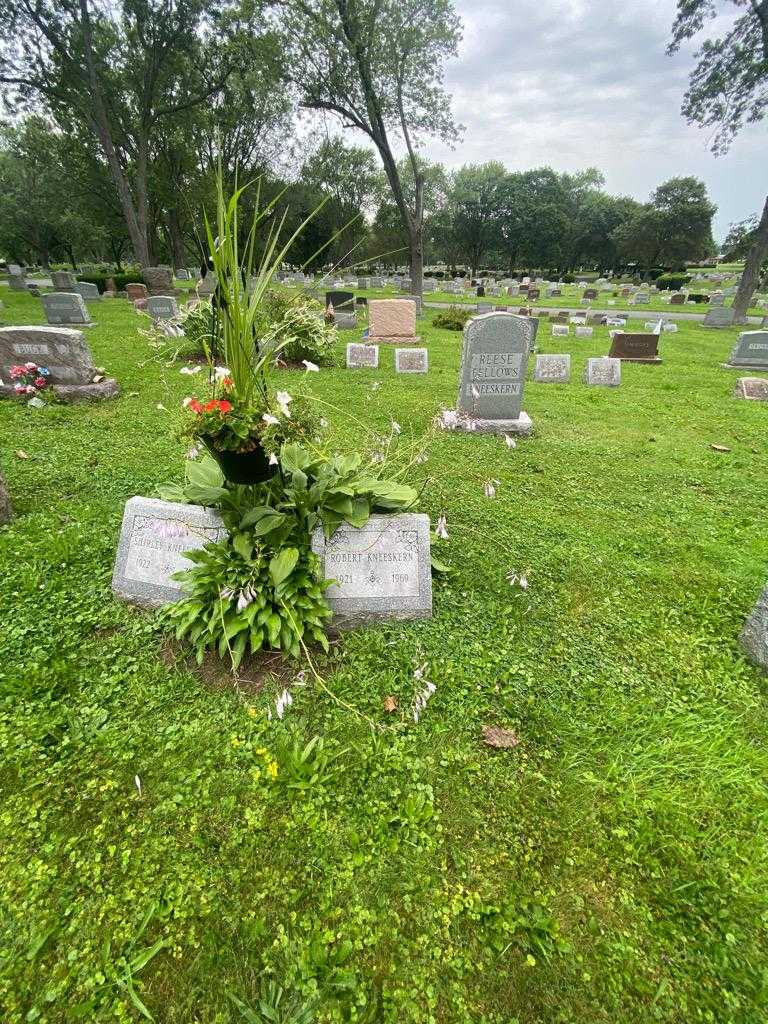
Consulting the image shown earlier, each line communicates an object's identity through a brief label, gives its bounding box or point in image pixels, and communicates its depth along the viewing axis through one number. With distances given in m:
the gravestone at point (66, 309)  12.67
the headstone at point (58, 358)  6.48
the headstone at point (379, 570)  2.64
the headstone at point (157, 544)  2.65
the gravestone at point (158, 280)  18.94
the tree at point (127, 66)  15.98
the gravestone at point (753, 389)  7.85
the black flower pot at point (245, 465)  2.10
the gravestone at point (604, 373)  8.73
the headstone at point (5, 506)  3.41
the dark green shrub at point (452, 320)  15.58
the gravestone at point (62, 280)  21.90
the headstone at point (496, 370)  5.89
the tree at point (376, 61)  16.23
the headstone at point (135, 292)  18.72
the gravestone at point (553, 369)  8.94
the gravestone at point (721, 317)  18.61
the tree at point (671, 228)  46.97
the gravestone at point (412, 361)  9.14
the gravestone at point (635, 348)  10.91
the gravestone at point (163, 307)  12.67
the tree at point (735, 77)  15.67
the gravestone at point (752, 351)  10.57
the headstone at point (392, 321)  12.37
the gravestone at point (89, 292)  19.56
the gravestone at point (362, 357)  9.49
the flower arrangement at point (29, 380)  6.18
